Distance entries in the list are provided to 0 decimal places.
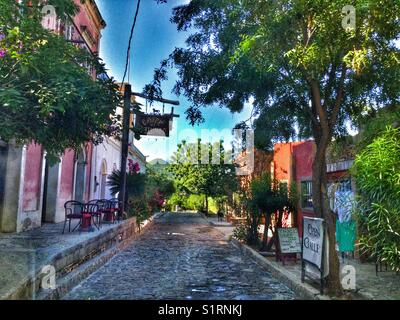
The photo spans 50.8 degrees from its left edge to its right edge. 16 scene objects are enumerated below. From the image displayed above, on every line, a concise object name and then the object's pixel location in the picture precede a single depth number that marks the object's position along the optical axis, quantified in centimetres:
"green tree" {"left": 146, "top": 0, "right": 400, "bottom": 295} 593
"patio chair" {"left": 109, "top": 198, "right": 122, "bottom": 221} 1540
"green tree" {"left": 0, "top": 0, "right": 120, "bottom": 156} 528
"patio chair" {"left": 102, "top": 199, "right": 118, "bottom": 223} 1461
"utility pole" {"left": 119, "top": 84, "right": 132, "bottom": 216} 1598
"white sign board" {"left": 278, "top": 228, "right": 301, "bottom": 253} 895
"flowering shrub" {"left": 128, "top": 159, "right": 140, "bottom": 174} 1852
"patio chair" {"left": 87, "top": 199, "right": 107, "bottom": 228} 1245
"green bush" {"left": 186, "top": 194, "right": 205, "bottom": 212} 4119
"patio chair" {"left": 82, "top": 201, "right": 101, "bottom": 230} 1119
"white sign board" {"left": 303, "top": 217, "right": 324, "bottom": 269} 629
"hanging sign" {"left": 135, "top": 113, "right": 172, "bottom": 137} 1342
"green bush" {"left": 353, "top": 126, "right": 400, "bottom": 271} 483
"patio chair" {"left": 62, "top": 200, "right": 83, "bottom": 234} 1038
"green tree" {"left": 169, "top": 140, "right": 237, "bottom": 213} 2678
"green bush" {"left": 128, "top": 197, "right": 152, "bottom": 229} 1827
